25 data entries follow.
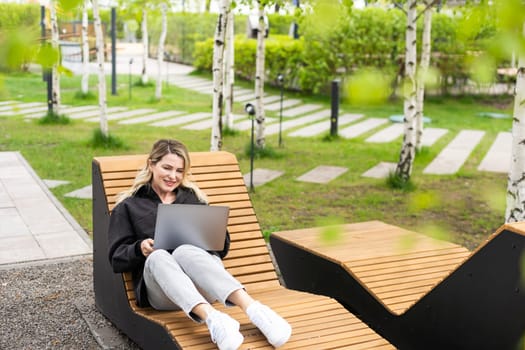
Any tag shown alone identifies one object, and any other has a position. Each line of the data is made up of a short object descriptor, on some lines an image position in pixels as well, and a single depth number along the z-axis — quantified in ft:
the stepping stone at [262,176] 28.67
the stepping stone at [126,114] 43.83
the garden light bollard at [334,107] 38.65
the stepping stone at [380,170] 30.53
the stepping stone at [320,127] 40.77
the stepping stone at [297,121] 41.55
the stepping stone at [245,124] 41.96
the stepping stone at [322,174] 29.60
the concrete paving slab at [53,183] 27.25
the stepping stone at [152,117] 43.39
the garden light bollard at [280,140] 34.81
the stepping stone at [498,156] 32.91
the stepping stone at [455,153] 32.22
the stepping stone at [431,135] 38.81
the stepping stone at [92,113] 44.57
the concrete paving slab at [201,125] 41.39
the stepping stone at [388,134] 39.63
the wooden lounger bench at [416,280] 9.97
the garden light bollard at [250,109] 26.18
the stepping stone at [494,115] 49.46
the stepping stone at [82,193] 25.62
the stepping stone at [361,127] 41.38
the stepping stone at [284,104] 51.06
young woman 10.52
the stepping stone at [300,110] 48.75
